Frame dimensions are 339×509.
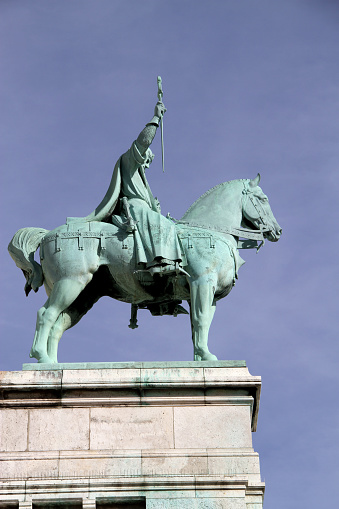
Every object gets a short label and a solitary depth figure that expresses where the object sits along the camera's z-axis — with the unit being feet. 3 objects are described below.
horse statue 78.89
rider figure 79.00
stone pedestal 70.95
